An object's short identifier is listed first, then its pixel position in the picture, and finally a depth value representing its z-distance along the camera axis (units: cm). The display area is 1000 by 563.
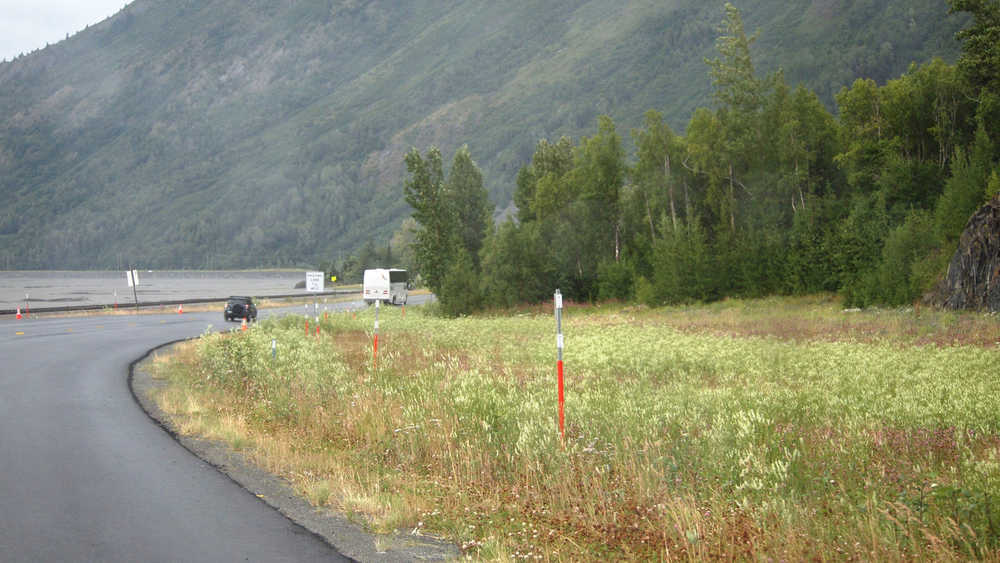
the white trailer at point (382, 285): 7651
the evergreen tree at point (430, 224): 6788
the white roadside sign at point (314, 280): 4266
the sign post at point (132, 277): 6619
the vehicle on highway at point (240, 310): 5200
